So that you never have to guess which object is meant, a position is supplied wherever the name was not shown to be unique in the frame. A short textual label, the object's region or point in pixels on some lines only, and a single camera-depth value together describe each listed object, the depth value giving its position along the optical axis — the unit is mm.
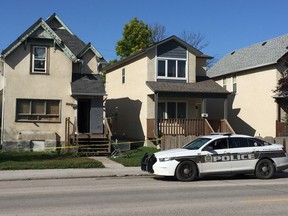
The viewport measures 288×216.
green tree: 47456
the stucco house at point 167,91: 26484
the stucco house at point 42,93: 24344
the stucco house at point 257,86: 27828
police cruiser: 14258
